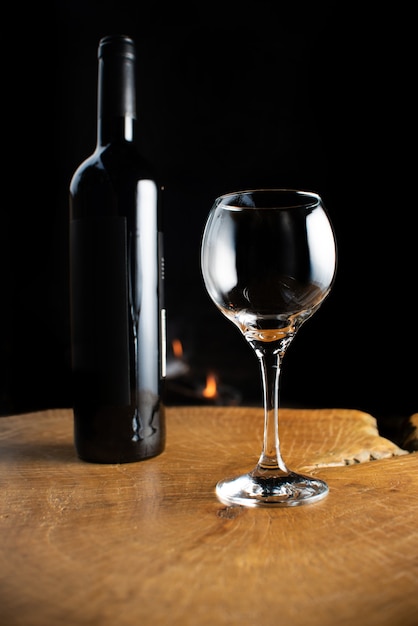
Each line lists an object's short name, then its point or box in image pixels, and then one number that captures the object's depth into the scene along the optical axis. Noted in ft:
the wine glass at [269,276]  2.03
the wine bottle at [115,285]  2.57
